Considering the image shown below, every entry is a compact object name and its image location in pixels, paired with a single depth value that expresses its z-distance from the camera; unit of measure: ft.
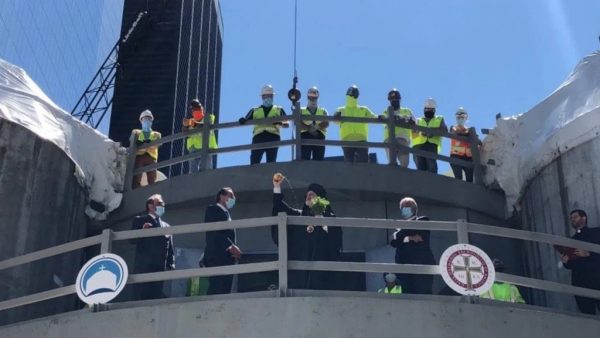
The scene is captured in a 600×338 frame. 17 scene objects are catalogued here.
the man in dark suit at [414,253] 30.25
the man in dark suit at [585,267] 31.07
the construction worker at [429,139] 45.16
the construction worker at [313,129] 44.45
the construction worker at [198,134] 45.14
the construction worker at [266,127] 44.42
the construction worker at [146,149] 46.70
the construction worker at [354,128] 44.62
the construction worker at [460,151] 45.34
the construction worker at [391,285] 33.47
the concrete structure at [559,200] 36.99
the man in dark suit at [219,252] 30.96
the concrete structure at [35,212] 37.11
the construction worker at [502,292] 32.63
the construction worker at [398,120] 44.09
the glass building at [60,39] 119.24
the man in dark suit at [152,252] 31.58
